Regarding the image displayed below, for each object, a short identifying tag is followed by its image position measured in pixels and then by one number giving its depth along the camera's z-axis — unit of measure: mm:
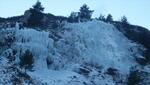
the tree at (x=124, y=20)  45359
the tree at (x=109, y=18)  46892
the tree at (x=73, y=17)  41015
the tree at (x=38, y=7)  38773
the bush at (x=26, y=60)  25602
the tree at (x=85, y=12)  47180
